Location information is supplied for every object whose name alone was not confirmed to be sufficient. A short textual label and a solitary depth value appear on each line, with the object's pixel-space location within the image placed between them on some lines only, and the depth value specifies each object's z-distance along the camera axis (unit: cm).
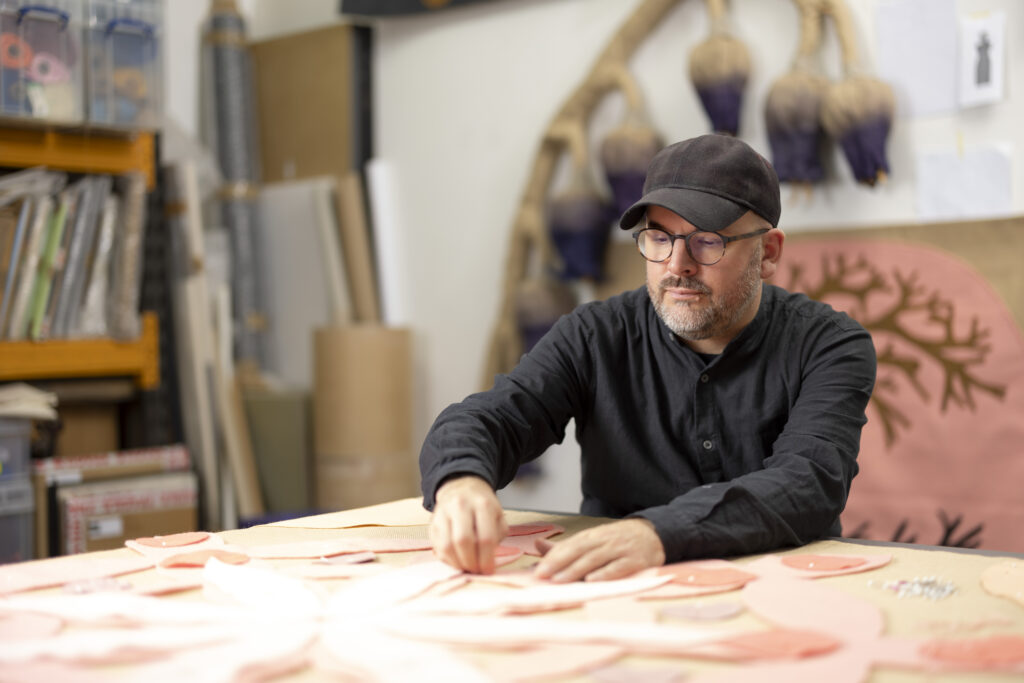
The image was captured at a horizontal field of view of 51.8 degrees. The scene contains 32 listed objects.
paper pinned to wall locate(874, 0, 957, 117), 229
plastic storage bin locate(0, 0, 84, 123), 254
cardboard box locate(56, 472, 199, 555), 262
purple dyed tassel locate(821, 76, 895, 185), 231
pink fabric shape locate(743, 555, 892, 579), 111
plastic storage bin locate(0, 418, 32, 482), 255
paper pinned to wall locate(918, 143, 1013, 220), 224
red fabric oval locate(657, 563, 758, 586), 107
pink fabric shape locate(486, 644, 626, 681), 80
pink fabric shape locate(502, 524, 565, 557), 125
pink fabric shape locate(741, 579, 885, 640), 92
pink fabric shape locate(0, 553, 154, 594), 109
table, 82
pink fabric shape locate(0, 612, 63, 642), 91
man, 124
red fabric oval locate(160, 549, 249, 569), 116
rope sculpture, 234
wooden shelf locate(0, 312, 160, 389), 264
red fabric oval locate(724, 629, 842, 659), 85
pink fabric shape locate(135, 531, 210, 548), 127
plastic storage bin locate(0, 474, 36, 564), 256
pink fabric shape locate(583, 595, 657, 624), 95
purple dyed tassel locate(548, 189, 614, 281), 275
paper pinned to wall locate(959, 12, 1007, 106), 222
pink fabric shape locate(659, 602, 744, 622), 95
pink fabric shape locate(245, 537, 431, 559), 122
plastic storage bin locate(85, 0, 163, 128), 271
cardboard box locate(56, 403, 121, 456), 288
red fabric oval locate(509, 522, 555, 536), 136
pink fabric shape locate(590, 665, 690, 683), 79
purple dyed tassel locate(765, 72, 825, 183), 237
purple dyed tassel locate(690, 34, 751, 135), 250
